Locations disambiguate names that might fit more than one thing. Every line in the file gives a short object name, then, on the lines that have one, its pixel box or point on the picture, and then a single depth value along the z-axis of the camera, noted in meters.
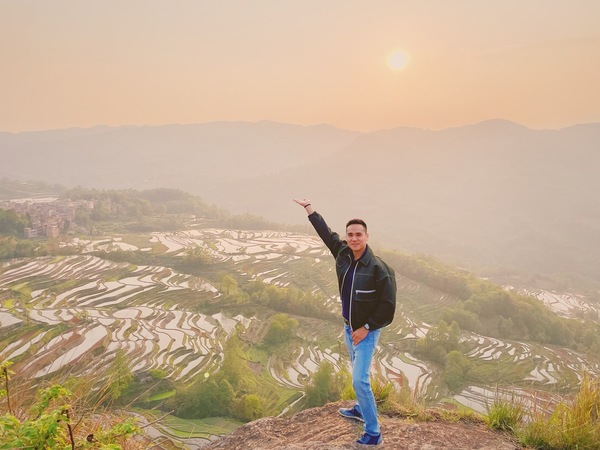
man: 3.46
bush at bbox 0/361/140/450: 2.20
